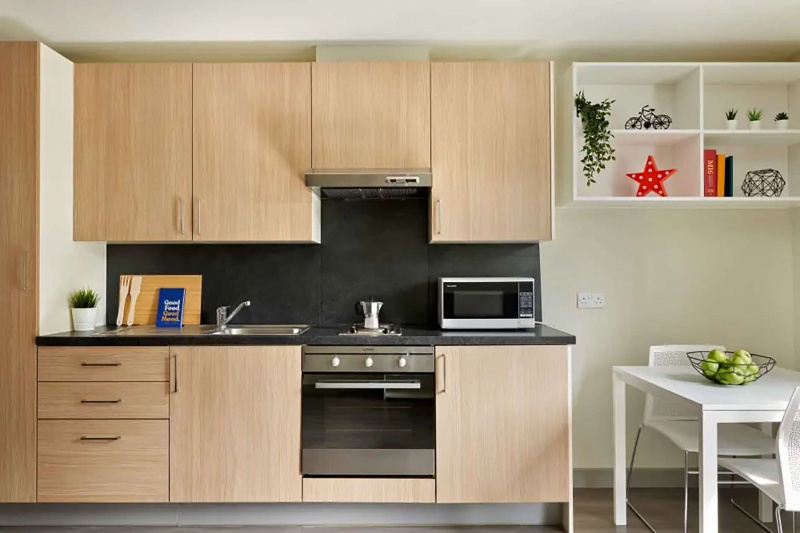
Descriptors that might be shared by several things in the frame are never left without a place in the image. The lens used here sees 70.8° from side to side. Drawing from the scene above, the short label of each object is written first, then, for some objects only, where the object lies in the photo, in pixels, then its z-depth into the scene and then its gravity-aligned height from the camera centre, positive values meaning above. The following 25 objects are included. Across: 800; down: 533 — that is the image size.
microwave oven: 2.88 -0.16
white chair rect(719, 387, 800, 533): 1.94 -0.66
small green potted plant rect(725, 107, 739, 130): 3.04 +0.84
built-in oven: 2.63 -0.68
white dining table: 2.07 -0.50
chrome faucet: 3.05 -0.25
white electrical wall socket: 3.28 -0.18
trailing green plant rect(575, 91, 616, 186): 3.00 +0.75
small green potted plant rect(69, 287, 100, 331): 2.83 -0.19
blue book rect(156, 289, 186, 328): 3.17 -0.20
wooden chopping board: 3.21 -0.12
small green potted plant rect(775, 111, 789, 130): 3.06 +0.82
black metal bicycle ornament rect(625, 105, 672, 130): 3.14 +0.85
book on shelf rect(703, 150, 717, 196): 3.03 +0.51
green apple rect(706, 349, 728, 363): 2.39 -0.36
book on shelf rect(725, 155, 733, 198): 3.02 +0.50
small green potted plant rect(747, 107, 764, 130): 3.05 +0.83
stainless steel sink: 3.07 -0.32
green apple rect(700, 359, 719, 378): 2.41 -0.42
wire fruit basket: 2.37 -0.42
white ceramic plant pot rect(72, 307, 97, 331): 2.83 -0.24
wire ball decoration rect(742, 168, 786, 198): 3.08 +0.48
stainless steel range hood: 2.72 +0.45
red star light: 3.04 +0.51
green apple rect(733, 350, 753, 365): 2.39 -0.36
